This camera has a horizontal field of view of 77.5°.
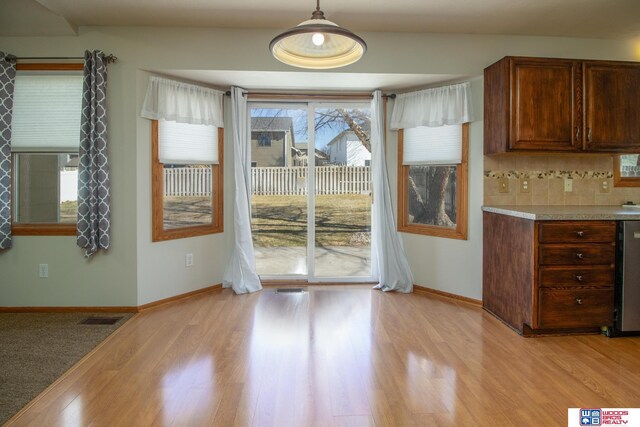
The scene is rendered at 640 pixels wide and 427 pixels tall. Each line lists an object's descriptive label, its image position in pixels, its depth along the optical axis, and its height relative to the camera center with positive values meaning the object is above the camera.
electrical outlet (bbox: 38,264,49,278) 3.55 -0.55
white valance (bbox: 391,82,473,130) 3.73 +0.96
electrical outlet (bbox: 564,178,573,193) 3.74 +0.19
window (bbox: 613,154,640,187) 3.81 +0.32
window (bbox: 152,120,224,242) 3.71 +0.27
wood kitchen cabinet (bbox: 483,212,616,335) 2.90 -0.53
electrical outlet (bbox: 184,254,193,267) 3.95 -0.53
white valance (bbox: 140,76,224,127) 3.58 +0.99
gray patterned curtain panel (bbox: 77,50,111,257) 3.36 +0.40
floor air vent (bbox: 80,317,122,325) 3.25 -0.94
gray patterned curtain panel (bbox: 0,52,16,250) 3.41 +0.57
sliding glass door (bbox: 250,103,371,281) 4.41 +0.18
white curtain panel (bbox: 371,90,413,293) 4.17 -0.22
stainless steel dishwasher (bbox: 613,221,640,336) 2.90 -0.54
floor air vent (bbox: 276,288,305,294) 4.11 -0.88
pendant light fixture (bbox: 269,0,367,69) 1.97 +0.78
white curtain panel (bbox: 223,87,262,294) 4.08 +0.00
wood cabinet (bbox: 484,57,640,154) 3.25 +0.82
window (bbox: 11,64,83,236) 3.52 +0.78
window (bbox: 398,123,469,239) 3.86 +0.25
